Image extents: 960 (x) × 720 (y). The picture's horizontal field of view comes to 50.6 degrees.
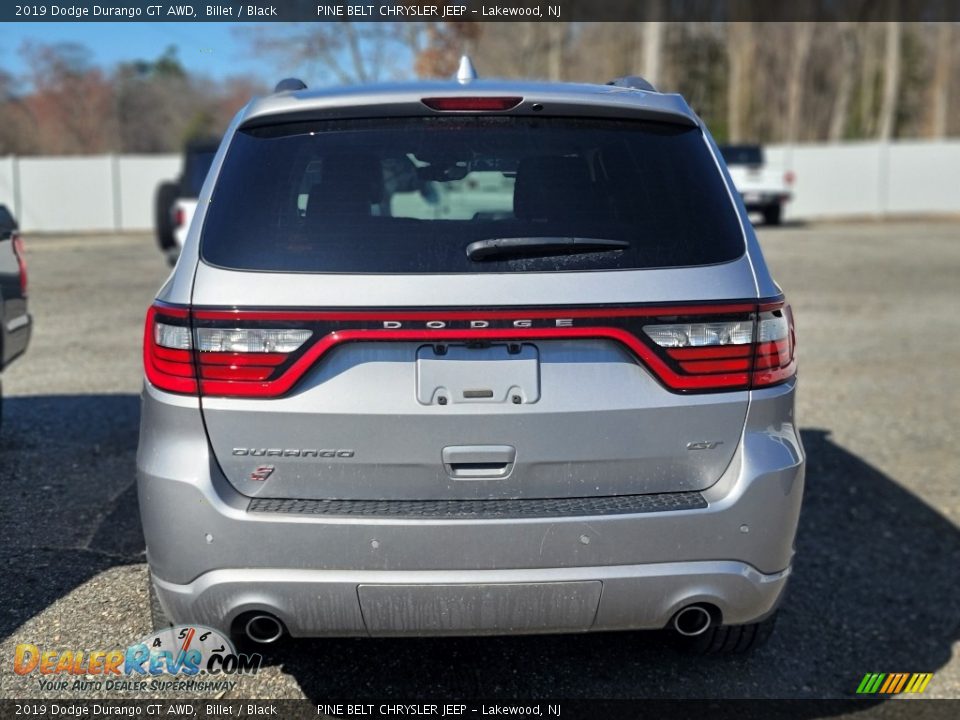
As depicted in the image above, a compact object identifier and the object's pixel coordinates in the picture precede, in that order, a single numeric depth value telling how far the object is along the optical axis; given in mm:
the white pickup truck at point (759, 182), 26734
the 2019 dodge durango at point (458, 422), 2645
